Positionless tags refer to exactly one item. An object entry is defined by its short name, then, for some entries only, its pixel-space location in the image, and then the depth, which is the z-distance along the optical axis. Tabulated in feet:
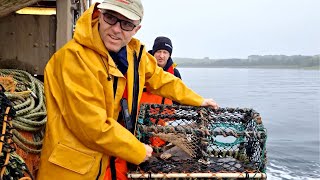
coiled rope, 6.93
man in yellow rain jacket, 5.43
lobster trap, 5.62
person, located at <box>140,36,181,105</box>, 11.38
